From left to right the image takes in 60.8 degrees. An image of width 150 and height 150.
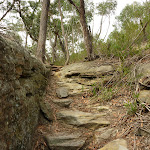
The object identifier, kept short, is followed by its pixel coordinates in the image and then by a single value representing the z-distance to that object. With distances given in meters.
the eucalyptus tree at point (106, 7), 11.99
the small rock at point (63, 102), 3.76
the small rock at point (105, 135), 2.50
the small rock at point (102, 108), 3.36
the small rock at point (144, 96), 2.66
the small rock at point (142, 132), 2.14
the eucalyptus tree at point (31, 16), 9.95
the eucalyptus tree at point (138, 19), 4.85
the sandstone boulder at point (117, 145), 2.07
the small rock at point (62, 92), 4.22
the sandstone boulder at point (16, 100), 1.62
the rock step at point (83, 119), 2.87
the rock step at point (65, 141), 2.33
